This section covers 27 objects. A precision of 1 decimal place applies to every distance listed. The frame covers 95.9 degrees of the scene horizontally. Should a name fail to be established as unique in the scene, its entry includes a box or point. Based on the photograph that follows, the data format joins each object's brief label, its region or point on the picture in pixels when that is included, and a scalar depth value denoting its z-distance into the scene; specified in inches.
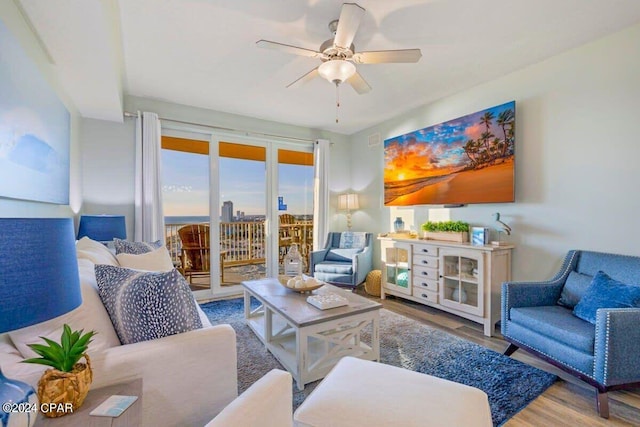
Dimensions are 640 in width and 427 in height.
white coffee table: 74.3
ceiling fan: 75.2
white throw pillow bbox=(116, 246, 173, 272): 81.6
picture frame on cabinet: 113.2
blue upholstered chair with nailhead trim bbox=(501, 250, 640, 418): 63.4
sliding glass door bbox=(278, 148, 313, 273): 179.9
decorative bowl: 94.6
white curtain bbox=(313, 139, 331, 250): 185.8
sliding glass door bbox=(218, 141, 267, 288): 162.6
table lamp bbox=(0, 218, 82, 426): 22.8
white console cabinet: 107.2
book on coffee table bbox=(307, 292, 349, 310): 81.0
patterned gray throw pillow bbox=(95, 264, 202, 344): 46.9
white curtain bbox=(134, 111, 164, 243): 134.5
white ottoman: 40.4
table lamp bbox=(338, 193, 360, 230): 186.2
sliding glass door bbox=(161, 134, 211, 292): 149.9
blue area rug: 71.4
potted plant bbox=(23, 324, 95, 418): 31.8
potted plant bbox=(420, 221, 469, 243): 122.1
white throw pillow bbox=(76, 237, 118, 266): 66.4
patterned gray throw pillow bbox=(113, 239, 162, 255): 94.3
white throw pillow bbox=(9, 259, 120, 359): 38.8
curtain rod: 134.3
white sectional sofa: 39.4
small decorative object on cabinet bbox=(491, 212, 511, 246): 114.2
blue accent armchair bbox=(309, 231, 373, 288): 152.6
